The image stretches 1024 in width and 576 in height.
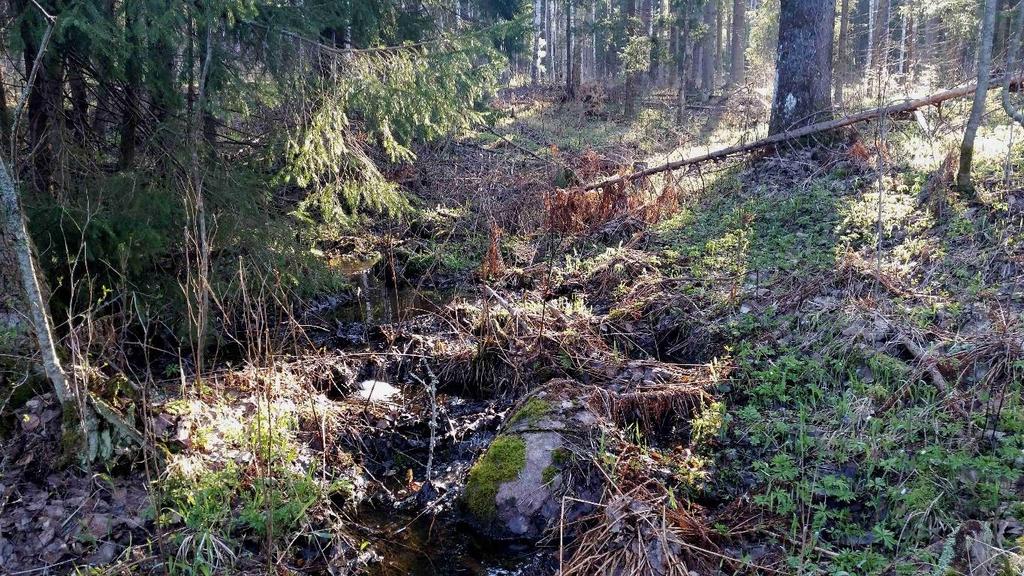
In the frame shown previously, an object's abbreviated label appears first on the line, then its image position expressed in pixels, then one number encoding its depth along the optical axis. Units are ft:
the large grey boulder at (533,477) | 12.76
